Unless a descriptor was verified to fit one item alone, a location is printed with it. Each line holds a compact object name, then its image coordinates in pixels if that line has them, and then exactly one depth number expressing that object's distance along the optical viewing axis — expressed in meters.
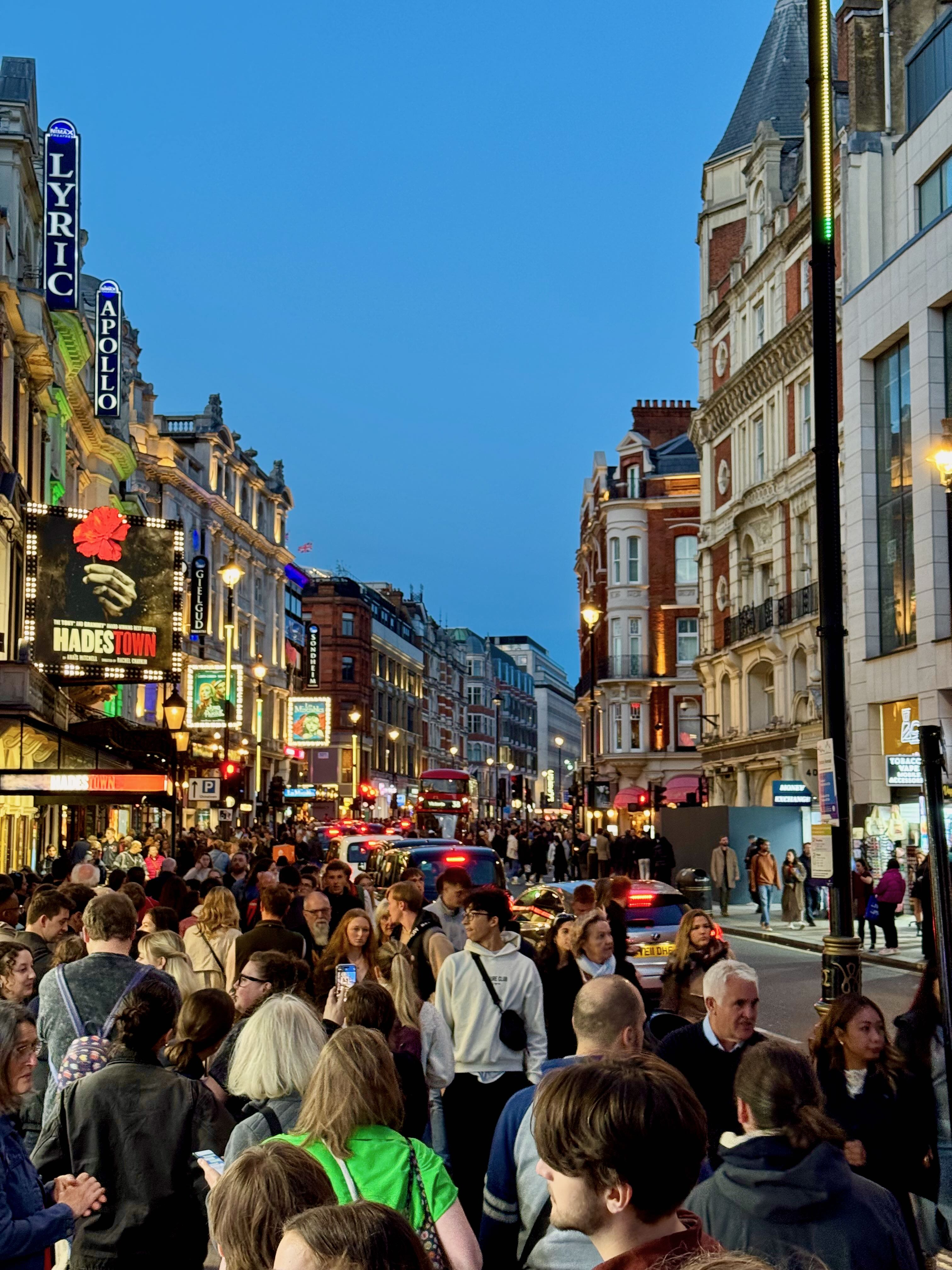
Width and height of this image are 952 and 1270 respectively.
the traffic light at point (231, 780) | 37.06
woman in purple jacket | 26.55
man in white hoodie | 8.06
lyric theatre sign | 34.28
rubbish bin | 32.84
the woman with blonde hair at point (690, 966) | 9.05
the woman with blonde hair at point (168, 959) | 8.73
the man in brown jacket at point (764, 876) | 33.53
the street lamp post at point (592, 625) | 39.81
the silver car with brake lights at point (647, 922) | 18.14
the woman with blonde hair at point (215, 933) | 10.58
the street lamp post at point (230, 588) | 36.47
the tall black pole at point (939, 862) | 6.62
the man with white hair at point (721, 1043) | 6.34
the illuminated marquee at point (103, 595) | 32.31
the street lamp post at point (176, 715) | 26.34
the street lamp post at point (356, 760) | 102.25
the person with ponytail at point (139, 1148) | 5.49
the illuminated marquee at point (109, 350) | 42.84
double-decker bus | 67.44
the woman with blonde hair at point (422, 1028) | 7.64
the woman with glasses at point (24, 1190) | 4.83
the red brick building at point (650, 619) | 76.12
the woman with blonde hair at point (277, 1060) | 5.49
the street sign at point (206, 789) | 31.64
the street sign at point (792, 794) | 35.59
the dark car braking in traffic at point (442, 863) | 23.47
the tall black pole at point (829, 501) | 11.44
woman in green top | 4.39
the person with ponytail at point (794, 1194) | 4.05
